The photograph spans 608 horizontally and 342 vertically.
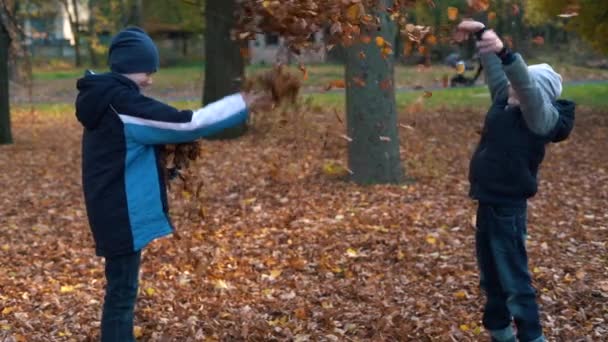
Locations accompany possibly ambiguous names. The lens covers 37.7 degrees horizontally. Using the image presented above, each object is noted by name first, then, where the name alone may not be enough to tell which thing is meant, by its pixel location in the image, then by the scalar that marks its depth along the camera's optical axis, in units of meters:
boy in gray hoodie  4.63
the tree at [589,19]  17.80
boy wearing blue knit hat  4.25
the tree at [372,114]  10.38
